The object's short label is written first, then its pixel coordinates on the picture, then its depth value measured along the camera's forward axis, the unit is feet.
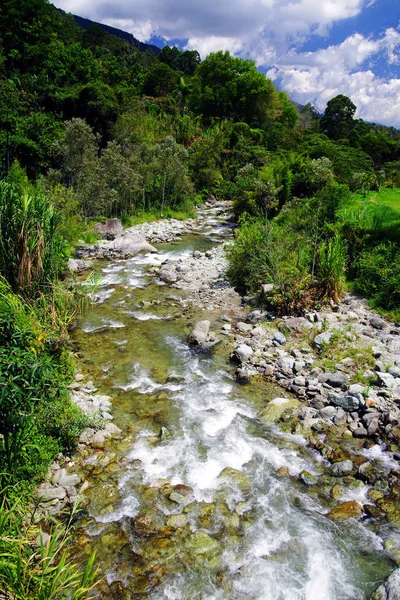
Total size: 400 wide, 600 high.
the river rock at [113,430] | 24.38
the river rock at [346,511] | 19.54
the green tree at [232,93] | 165.78
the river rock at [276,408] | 26.91
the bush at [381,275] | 40.00
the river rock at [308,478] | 21.56
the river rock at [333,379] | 28.91
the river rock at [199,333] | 37.12
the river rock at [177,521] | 18.76
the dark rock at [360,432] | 24.75
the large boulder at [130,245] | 67.87
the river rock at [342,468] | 21.94
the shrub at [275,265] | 41.16
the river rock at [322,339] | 33.96
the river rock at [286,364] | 31.63
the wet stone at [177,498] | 20.06
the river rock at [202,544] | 17.60
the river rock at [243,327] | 39.65
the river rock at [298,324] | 37.35
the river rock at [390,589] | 14.23
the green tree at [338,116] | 199.31
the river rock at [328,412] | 26.40
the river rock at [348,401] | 26.53
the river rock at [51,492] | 19.06
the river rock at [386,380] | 27.66
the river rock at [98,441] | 23.22
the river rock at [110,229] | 74.23
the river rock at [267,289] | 43.65
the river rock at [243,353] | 33.58
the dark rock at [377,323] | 36.88
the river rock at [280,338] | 35.86
